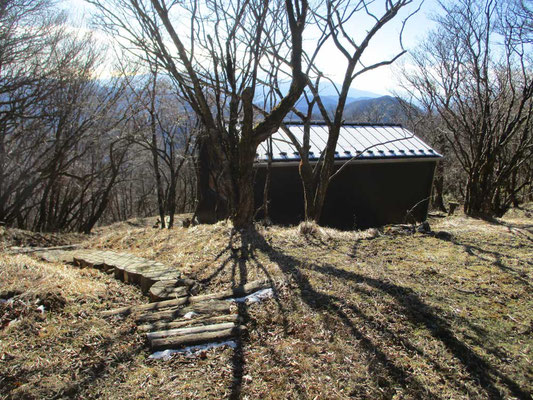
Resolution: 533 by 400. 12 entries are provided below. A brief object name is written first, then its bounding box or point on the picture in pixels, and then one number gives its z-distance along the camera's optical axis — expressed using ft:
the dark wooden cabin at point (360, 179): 34.91
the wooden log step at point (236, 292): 11.82
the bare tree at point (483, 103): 29.22
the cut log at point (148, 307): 10.86
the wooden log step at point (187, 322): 9.99
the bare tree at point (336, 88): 21.98
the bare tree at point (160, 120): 45.16
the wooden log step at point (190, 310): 10.52
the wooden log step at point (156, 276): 13.00
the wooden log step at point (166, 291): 11.89
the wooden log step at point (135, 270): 13.73
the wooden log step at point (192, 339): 9.29
